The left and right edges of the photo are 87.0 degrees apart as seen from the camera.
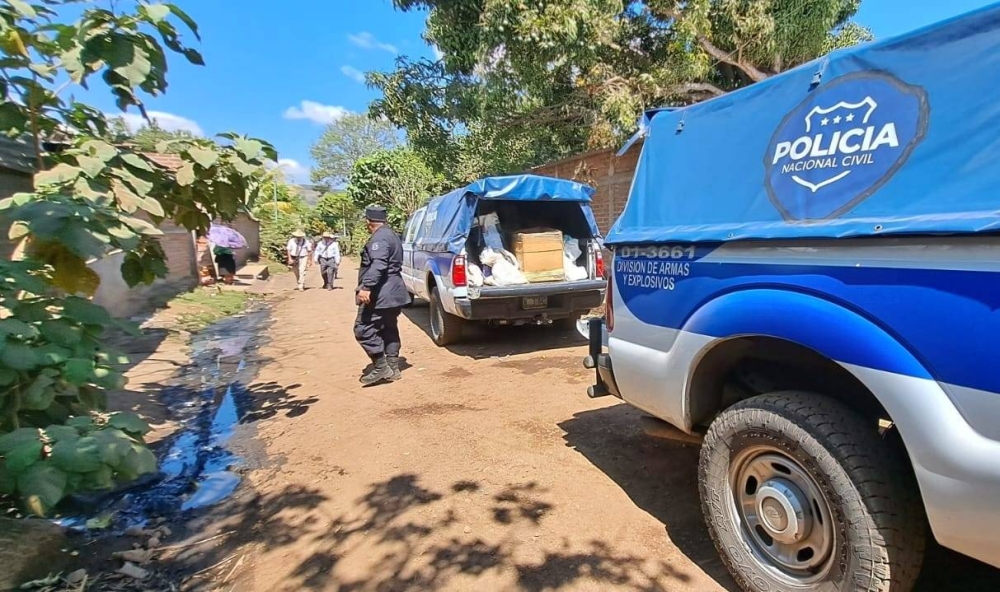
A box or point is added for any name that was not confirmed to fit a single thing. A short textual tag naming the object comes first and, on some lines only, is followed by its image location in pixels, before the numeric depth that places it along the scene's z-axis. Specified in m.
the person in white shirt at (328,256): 14.46
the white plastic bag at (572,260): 7.15
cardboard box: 6.86
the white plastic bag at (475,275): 6.48
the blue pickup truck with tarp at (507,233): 6.33
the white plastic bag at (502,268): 6.64
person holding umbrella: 15.15
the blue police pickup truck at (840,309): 1.55
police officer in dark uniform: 5.41
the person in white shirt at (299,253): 14.86
